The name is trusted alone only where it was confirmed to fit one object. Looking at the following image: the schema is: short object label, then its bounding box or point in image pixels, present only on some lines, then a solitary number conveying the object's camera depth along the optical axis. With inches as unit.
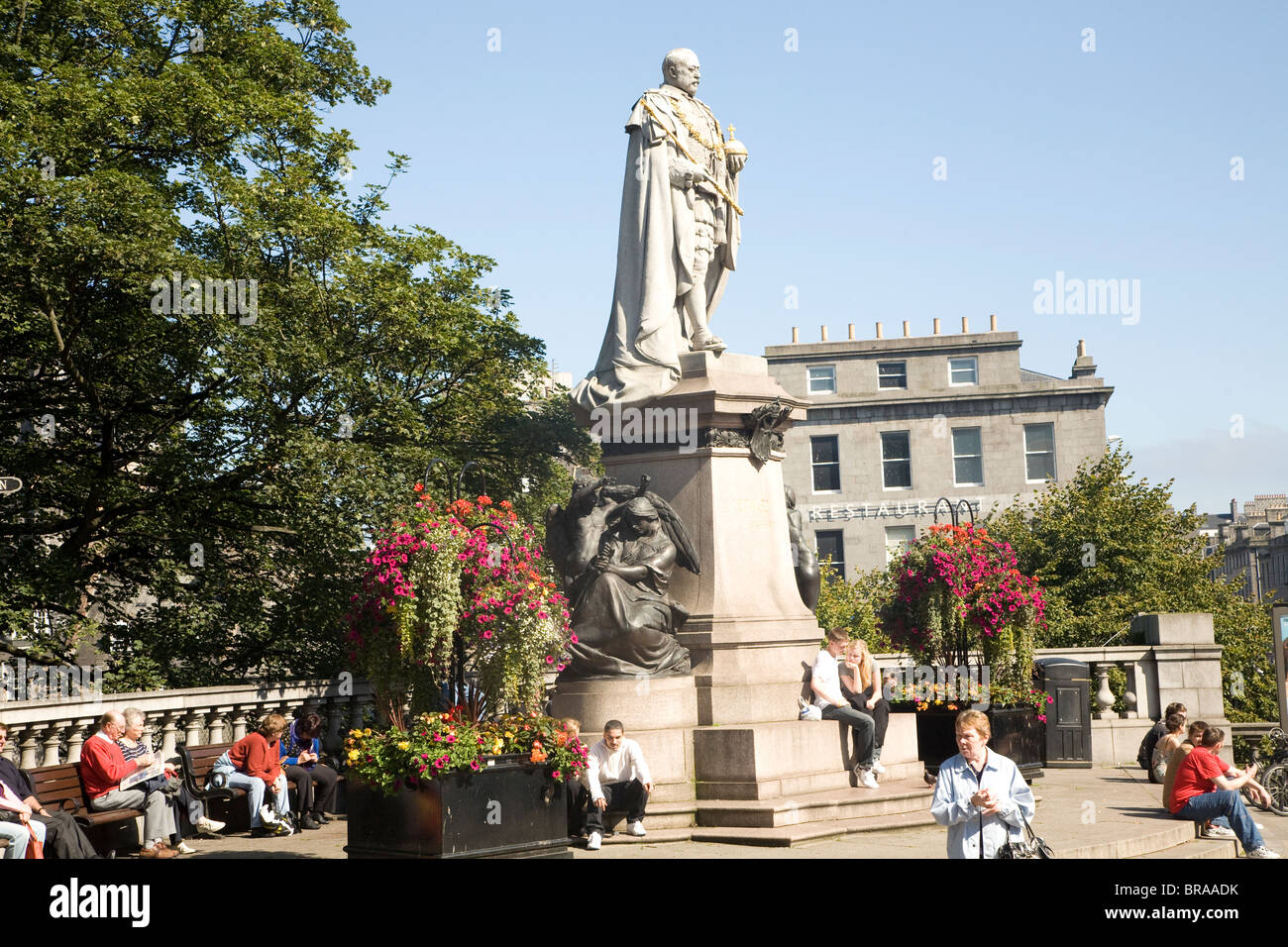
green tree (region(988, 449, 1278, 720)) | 1520.7
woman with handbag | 317.1
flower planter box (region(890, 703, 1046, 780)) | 693.3
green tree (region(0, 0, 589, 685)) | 820.6
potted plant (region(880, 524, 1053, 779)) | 728.3
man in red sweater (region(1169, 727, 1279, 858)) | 521.0
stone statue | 621.9
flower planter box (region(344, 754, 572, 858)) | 427.8
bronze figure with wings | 560.7
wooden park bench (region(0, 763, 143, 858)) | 490.6
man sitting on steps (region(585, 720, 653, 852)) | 506.3
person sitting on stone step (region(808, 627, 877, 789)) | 568.7
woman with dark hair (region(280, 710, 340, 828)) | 608.1
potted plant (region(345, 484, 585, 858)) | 431.8
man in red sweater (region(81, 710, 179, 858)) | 499.5
